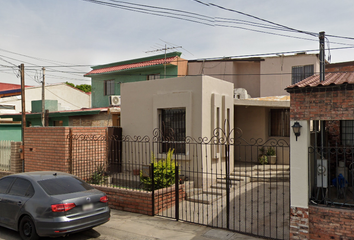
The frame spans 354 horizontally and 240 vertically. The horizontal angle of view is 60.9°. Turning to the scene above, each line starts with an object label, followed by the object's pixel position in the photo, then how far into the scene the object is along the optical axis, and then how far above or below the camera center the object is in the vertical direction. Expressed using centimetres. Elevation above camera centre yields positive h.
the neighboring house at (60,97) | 2716 +241
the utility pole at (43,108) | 1903 +85
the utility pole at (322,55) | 627 +141
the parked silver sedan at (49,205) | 578 -170
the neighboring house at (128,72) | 1845 +323
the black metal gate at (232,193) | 719 -228
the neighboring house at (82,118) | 1714 +20
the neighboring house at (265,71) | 1669 +290
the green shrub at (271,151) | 1267 -129
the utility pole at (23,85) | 1505 +181
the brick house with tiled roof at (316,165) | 573 -91
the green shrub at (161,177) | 874 -165
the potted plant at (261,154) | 1254 -144
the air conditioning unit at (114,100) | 1806 +126
